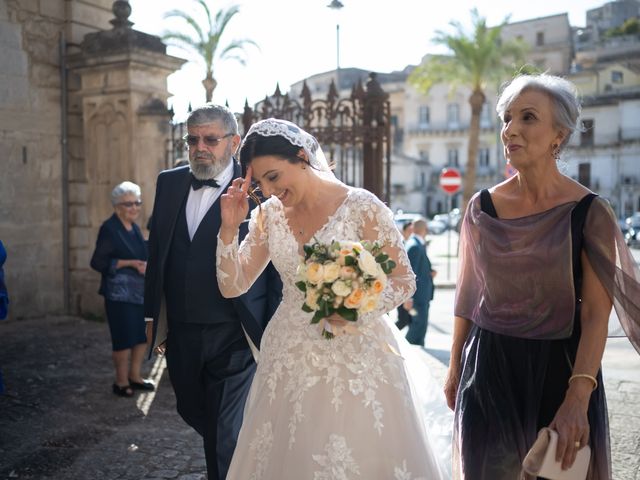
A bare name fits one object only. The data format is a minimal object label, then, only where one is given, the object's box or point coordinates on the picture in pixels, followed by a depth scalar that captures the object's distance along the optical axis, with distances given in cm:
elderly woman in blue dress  634
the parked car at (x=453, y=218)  4802
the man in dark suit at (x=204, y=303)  392
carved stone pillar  919
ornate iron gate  800
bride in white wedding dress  295
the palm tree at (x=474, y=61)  2973
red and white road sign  2095
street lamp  1981
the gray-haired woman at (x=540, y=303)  255
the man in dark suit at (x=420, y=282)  831
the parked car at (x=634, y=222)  3353
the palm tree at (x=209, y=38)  2278
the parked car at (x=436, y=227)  4660
